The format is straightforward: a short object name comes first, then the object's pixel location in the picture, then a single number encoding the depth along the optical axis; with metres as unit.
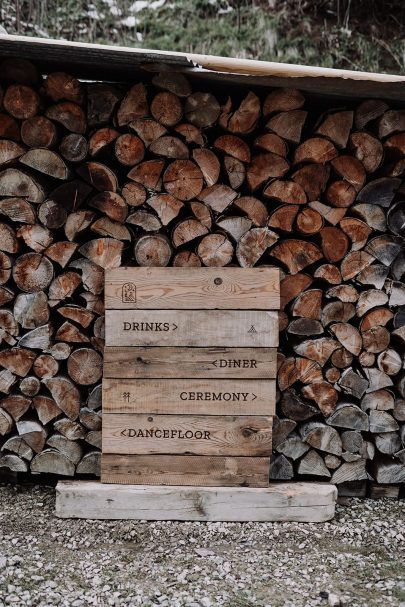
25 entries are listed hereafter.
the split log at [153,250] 2.96
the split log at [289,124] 2.88
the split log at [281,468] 3.19
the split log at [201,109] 2.87
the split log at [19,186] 2.91
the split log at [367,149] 2.94
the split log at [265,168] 2.95
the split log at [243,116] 2.86
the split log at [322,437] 3.16
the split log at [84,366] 3.06
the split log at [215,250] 2.97
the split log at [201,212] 2.93
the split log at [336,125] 2.90
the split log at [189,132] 2.88
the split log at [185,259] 3.01
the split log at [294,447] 3.19
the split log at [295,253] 3.03
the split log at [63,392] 3.06
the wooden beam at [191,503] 2.97
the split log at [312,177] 2.98
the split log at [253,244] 2.99
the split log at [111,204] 2.92
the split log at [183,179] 2.91
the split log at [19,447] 3.13
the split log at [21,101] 2.82
